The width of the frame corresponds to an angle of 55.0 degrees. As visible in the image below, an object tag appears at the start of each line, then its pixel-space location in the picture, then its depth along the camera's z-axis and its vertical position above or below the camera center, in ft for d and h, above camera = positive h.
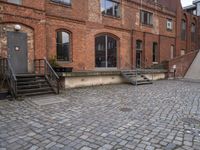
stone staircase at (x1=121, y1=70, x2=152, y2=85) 43.56 -2.20
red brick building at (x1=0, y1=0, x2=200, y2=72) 33.63 +8.82
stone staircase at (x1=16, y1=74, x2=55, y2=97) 28.33 -2.55
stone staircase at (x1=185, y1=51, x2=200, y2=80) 63.09 -1.16
